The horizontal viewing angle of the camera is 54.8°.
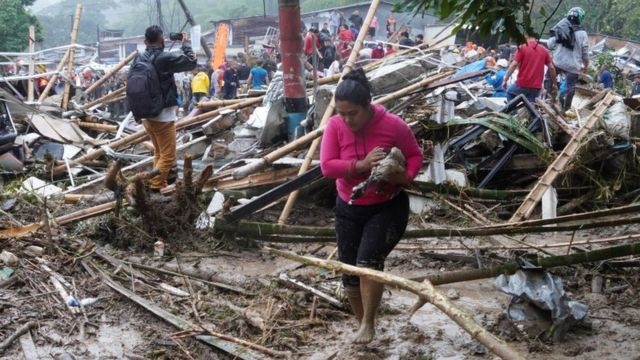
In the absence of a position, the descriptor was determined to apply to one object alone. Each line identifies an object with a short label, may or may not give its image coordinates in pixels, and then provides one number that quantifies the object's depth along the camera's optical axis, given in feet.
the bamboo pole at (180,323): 13.19
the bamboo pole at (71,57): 40.60
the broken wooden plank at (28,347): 13.25
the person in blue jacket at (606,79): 51.46
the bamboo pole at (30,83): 39.32
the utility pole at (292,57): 28.60
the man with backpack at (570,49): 31.22
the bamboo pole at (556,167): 19.11
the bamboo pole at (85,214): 20.81
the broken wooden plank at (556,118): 22.44
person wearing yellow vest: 54.34
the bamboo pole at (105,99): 41.97
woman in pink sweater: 12.13
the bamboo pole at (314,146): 20.74
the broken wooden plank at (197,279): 16.56
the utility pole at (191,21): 78.86
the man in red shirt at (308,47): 46.79
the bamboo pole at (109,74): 41.41
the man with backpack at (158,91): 22.48
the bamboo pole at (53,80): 41.21
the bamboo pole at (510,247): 16.94
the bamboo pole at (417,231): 14.79
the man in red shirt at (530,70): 28.43
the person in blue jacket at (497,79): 38.84
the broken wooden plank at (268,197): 18.56
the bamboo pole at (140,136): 30.86
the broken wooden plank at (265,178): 22.11
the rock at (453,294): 16.11
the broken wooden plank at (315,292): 15.35
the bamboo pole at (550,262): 13.03
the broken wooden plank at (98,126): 37.76
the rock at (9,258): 17.17
